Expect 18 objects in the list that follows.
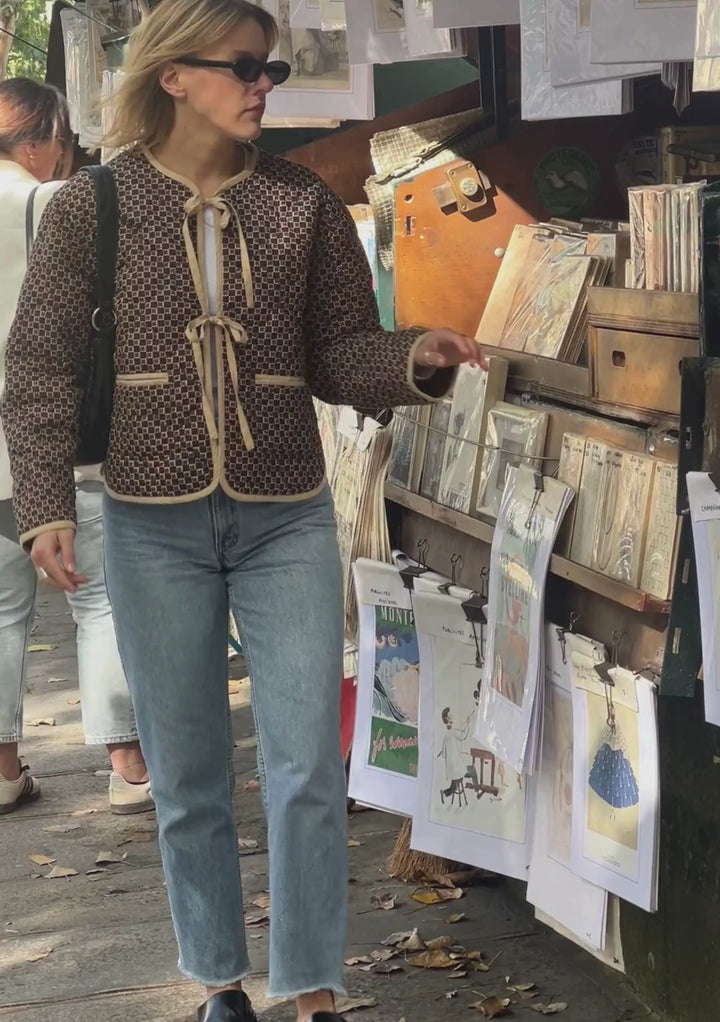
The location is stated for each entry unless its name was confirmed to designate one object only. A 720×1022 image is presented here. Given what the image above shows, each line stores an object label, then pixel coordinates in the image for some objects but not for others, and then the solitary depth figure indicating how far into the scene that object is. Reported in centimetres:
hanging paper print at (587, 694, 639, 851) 293
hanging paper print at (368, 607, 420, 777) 380
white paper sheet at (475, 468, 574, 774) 318
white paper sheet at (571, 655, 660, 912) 288
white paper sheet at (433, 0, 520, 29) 337
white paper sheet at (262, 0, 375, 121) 440
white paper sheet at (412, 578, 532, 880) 347
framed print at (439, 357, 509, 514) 352
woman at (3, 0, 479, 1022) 269
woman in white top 441
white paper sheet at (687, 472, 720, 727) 258
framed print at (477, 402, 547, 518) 331
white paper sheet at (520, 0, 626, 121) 320
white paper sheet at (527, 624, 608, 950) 313
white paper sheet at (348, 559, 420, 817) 381
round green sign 413
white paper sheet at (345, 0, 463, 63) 378
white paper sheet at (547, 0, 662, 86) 287
